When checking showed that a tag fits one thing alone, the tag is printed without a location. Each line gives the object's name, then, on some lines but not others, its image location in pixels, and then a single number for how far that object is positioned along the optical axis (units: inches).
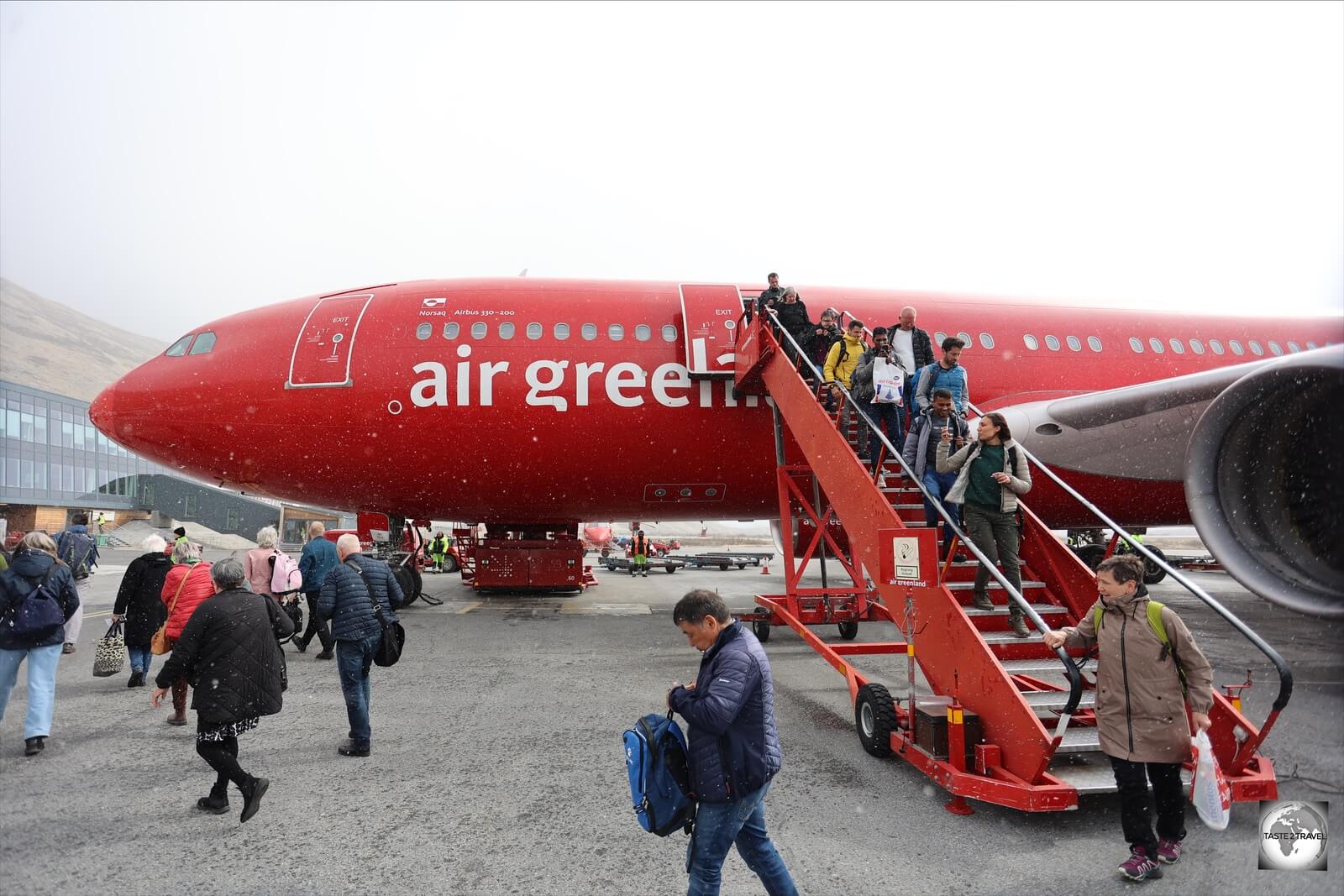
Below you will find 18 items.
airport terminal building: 1879.9
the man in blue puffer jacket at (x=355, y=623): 209.2
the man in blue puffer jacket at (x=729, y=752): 111.8
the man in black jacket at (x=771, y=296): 346.6
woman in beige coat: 136.5
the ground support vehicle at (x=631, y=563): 1026.7
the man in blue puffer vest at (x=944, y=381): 269.7
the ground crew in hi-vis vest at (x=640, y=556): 962.7
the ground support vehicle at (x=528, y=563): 506.9
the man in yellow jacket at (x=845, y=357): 307.7
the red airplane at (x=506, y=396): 412.8
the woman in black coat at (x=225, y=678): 167.8
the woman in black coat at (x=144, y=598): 265.9
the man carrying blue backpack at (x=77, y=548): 351.9
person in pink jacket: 315.3
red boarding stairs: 161.6
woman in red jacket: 227.6
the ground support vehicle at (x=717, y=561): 1092.5
